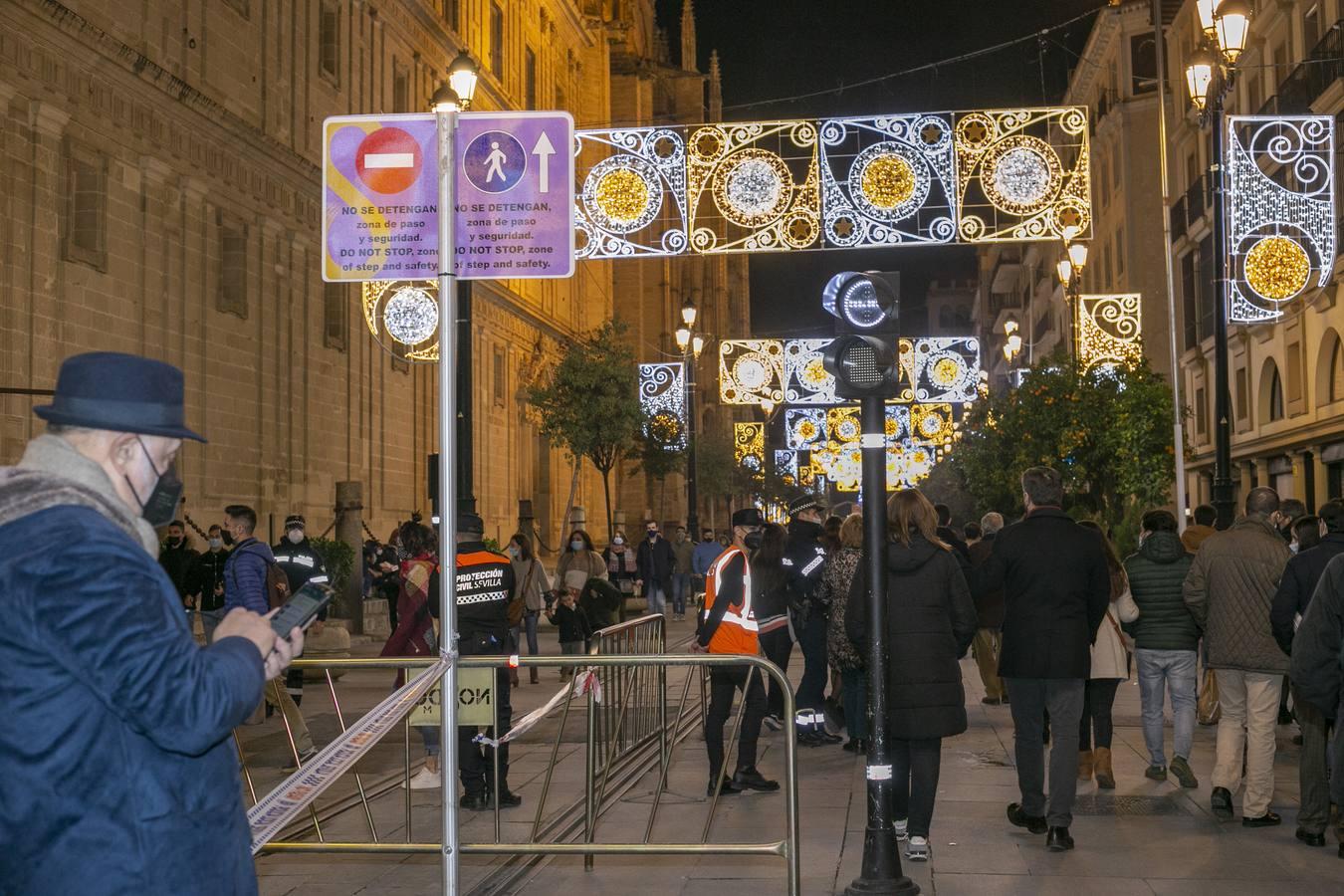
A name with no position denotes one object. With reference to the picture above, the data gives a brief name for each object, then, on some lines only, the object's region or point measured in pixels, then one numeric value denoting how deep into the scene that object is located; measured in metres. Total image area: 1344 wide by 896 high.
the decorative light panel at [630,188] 21.05
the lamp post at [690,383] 34.76
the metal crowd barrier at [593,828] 6.47
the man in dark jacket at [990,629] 13.70
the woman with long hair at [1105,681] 10.36
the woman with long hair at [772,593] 11.59
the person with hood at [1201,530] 12.04
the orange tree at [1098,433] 29.50
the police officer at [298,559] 13.63
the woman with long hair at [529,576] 18.72
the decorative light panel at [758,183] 20.86
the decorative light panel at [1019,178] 20.56
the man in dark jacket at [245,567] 12.01
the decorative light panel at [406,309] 24.05
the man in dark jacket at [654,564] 29.09
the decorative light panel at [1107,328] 28.64
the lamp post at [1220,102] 16.52
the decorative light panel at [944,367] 35.69
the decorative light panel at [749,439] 48.76
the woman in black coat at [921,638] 8.05
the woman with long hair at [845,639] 12.13
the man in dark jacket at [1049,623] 8.47
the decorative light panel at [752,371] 35.91
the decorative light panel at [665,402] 38.16
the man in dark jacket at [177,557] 17.94
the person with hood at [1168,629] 10.48
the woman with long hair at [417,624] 10.92
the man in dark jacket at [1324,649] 7.67
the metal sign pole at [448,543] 5.11
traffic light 7.88
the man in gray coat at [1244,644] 9.08
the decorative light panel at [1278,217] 17.36
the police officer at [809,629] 13.21
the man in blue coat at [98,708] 3.01
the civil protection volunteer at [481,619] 9.96
